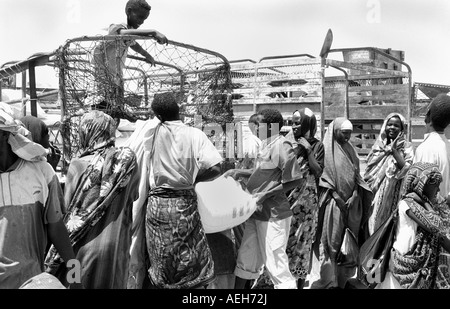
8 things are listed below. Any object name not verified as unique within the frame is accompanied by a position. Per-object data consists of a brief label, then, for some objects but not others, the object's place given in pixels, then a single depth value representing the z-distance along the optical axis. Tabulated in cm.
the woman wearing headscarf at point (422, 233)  346
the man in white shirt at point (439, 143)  365
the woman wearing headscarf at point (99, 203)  314
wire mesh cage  404
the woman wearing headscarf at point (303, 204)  448
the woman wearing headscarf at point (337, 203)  475
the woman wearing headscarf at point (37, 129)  394
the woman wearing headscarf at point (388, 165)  498
